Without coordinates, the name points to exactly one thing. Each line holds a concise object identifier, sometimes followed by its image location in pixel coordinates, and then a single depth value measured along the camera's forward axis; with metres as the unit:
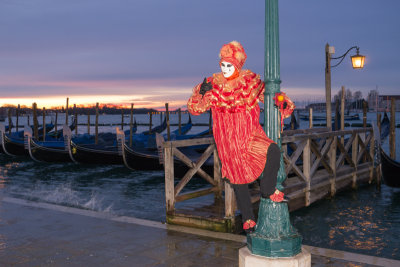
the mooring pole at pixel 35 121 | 24.45
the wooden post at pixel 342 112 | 11.43
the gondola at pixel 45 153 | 18.27
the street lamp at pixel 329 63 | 10.69
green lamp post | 2.78
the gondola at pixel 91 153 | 16.86
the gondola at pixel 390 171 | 9.68
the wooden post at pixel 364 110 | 14.13
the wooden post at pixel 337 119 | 17.93
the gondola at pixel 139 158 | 14.80
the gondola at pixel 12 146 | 21.11
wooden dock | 5.24
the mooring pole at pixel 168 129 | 20.34
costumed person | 2.76
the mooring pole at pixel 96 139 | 22.08
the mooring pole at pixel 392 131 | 13.05
